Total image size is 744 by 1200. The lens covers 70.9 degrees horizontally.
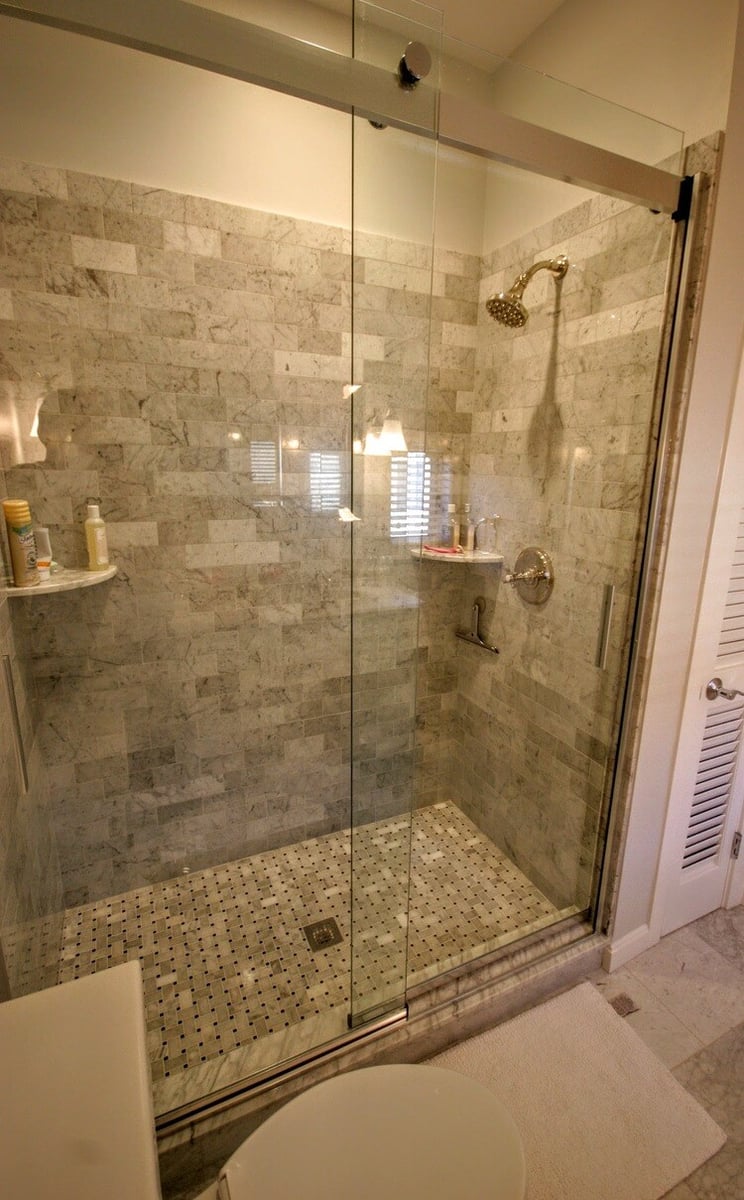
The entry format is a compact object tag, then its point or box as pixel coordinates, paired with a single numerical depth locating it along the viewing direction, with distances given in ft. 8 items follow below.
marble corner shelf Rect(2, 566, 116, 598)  4.66
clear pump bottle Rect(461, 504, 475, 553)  7.13
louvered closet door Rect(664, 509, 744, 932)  5.07
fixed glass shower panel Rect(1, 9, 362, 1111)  4.84
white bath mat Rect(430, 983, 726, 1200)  3.94
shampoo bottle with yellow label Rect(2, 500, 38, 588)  4.66
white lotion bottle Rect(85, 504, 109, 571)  5.28
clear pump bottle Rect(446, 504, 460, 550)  7.11
